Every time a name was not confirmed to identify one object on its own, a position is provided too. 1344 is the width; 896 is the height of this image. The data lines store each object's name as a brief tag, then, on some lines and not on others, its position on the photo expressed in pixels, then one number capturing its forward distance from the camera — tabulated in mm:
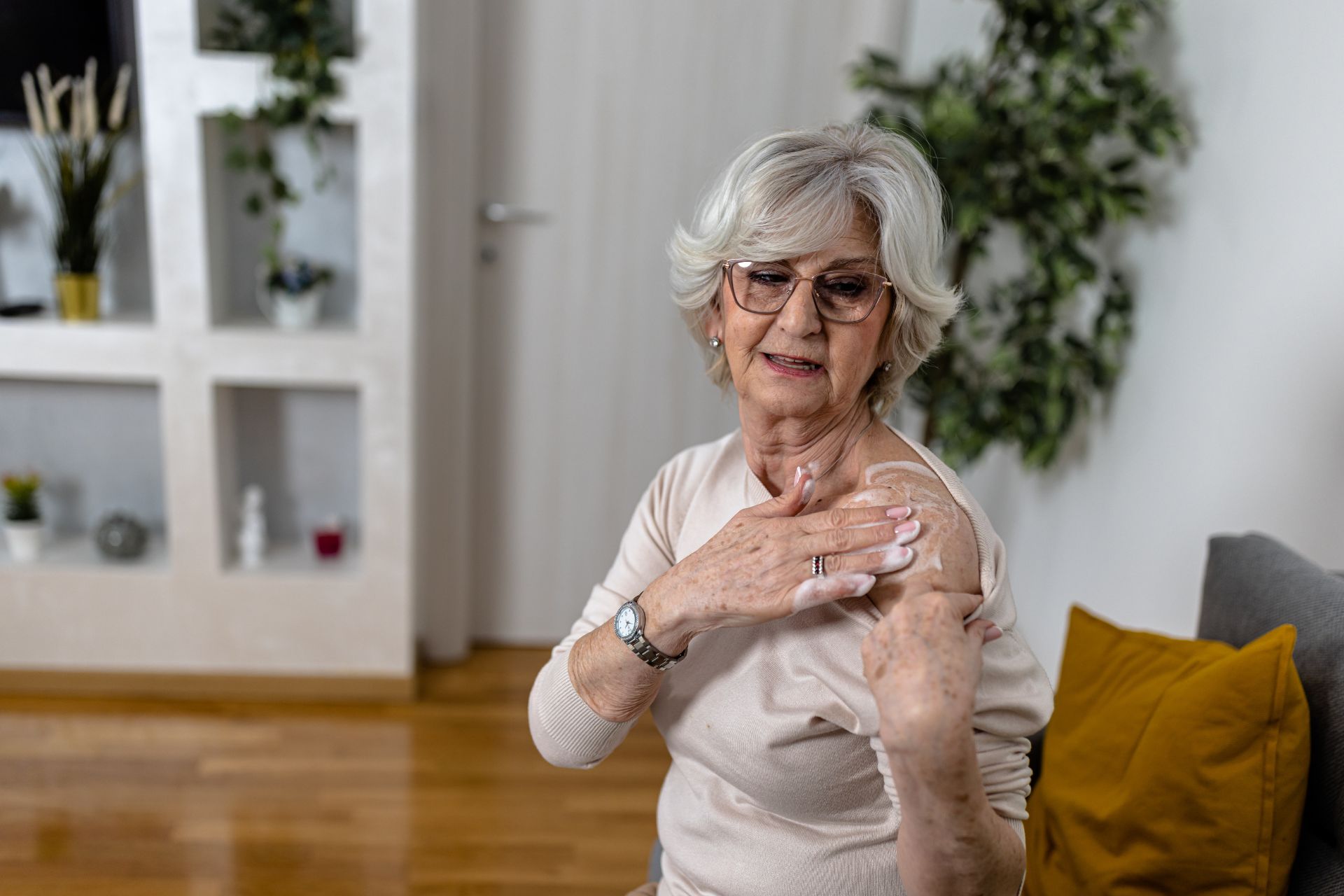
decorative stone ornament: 2516
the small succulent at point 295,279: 2434
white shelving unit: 2273
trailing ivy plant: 2232
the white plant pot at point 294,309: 2445
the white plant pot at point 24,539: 2500
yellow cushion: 1030
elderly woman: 938
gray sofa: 1028
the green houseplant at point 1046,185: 1885
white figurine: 2580
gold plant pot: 2365
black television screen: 2273
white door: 2645
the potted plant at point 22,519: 2500
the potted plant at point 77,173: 2244
